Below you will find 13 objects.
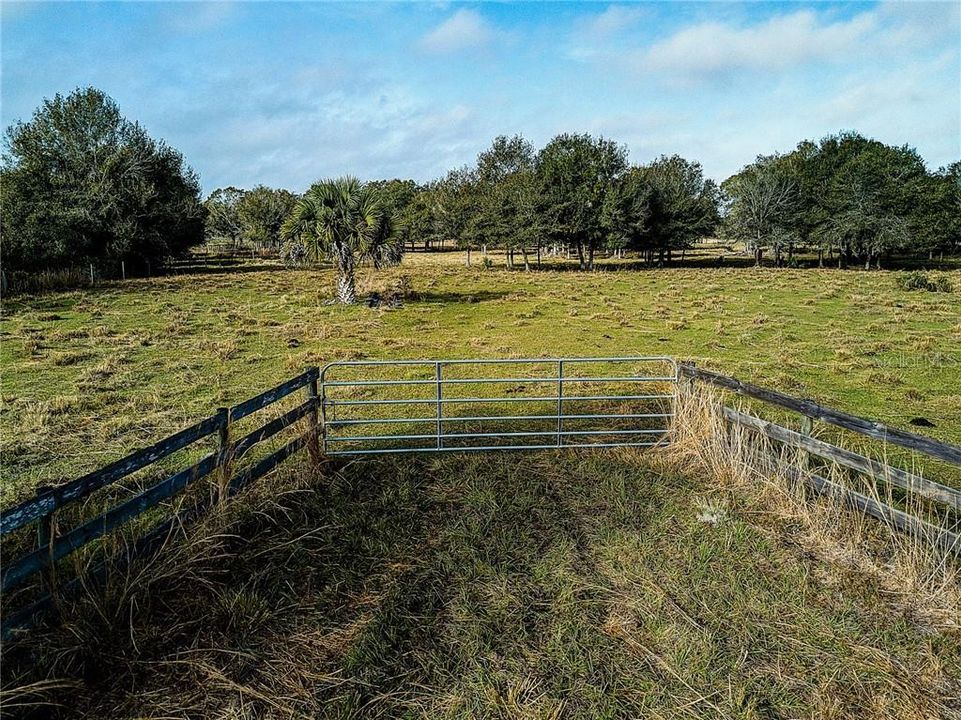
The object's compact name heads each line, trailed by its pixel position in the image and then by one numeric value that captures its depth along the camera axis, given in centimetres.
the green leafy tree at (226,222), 7150
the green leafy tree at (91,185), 3123
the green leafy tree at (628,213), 4619
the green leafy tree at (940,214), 4519
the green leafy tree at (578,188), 4588
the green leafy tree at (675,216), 5050
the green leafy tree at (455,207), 5345
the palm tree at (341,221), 2138
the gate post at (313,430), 632
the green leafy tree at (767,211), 5019
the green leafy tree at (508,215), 4562
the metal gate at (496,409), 713
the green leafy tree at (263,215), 5938
